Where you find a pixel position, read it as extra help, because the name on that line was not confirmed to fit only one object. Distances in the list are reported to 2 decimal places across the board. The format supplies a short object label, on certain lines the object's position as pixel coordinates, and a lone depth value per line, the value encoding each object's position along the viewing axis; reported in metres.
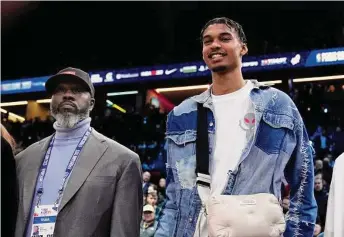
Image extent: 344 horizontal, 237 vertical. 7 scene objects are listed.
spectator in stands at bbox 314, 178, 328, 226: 7.17
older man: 2.46
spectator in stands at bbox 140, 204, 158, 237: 6.73
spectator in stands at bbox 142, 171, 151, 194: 8.57
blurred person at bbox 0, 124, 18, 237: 2.33
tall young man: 2.08
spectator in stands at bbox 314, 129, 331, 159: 11.10
